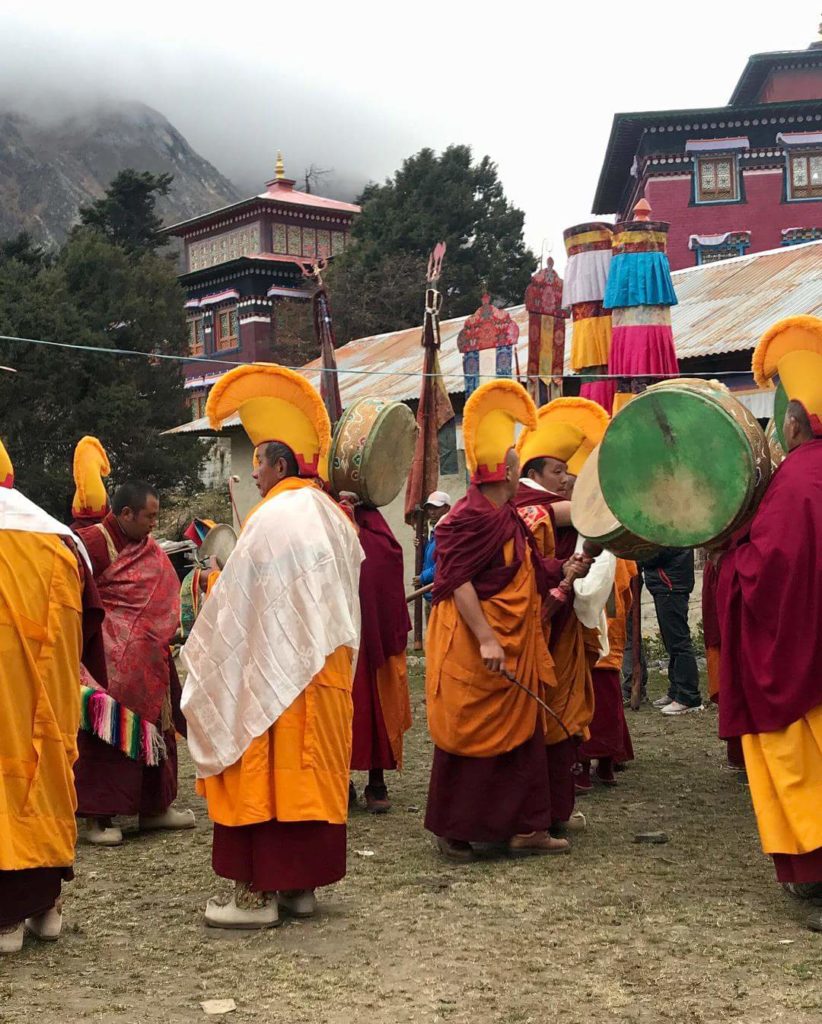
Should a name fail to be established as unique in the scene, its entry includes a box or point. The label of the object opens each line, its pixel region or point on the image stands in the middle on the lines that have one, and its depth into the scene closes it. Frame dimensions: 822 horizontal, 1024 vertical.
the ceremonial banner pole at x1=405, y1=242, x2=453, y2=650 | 12.54
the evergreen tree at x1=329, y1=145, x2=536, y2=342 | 32.03
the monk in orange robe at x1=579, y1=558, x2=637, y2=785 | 7.30
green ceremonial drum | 4.78
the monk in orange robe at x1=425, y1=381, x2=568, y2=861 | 5.66
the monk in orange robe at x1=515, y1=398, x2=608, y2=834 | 6.04
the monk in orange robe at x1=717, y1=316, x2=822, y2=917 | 4.55
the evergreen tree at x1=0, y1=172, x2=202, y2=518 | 24.45
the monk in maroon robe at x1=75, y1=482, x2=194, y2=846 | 6.23
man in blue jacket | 10.62
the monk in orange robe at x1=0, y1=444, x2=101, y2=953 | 4.39
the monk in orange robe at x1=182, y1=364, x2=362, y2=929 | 4.62
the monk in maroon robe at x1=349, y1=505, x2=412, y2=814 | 6.85
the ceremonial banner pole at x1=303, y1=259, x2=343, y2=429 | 12.55
